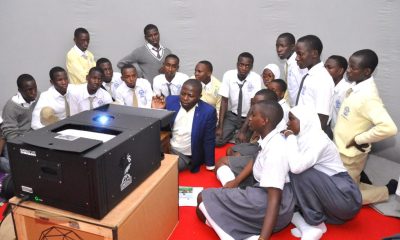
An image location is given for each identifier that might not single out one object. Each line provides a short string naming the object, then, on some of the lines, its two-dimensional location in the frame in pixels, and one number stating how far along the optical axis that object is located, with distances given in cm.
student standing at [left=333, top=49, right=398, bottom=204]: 240
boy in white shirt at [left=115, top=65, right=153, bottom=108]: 364
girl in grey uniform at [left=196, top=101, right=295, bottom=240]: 203
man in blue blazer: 298
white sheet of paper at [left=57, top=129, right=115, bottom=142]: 156
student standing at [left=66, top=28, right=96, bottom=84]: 425
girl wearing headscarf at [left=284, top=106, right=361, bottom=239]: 221
